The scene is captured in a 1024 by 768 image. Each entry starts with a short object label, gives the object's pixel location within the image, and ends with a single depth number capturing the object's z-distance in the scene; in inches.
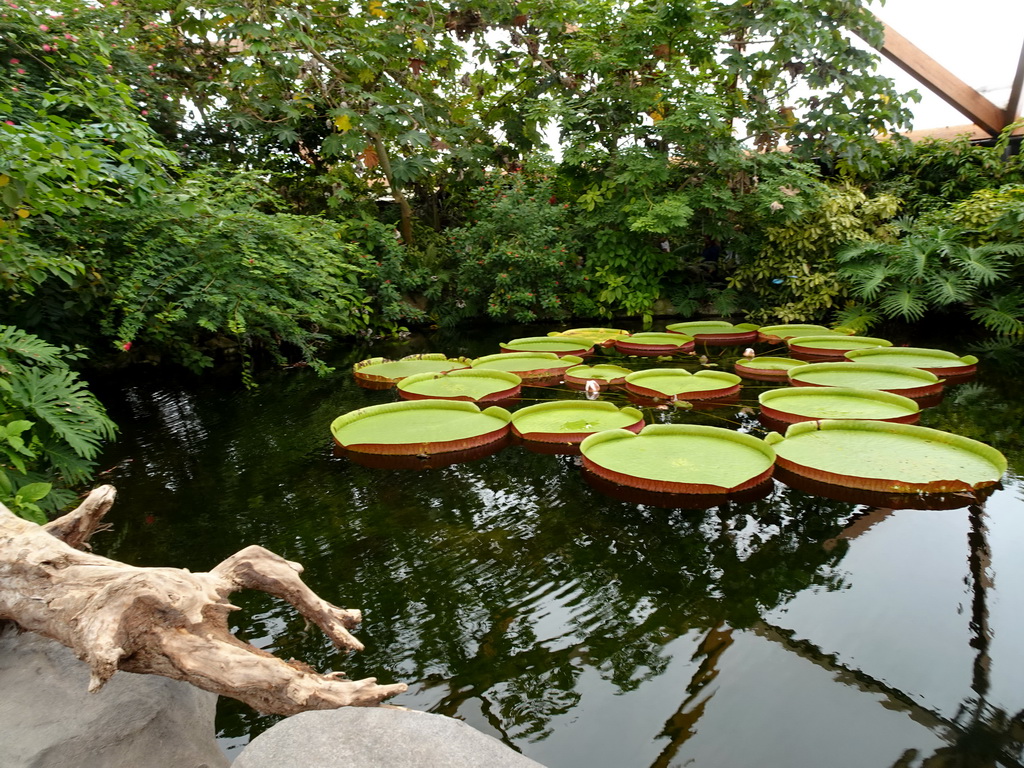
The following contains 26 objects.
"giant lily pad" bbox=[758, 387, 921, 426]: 139.6
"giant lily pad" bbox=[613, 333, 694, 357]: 220.5
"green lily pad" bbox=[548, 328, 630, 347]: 240.5
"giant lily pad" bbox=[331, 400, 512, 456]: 135.1
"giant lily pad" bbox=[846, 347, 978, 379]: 179.2
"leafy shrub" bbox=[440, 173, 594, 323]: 308.0
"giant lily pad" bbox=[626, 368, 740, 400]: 161.6
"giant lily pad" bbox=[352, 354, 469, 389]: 197.8
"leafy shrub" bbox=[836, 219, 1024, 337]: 227.0
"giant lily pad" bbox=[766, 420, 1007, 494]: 104.1
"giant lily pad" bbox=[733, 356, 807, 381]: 185.6
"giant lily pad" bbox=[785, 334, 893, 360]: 201.0
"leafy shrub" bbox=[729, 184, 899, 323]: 279.3
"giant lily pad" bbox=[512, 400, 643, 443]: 137.1
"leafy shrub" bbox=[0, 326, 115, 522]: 96.4
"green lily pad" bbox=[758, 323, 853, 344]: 237.0
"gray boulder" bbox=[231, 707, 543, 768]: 45.3
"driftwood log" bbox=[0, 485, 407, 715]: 48.1
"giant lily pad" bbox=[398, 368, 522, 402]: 168.2
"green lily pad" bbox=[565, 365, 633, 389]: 179.5
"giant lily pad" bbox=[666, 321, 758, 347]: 239.5
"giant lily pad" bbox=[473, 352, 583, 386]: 193.0
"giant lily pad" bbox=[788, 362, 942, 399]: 160.4
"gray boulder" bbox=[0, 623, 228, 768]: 47.5
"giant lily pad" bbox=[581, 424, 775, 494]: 107.8
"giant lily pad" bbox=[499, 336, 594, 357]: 224.5
